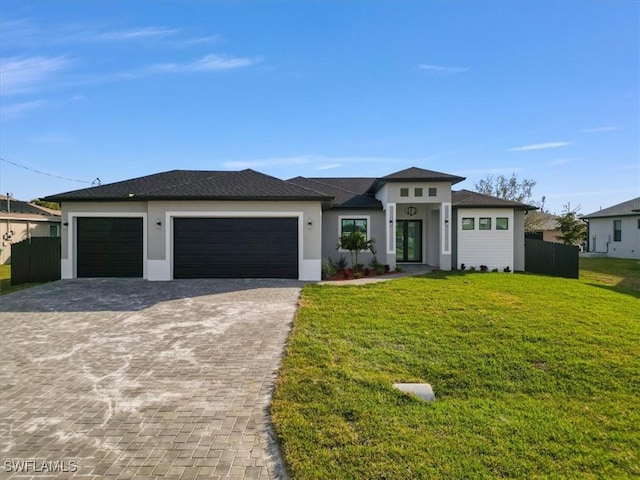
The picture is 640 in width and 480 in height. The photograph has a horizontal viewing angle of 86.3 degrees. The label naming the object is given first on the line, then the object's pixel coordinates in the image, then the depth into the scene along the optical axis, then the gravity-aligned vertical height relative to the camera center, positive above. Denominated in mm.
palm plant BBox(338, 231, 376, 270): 14430 -216
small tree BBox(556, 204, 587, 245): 27656 +816
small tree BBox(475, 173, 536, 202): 35188 +5195
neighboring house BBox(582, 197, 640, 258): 24977 +611
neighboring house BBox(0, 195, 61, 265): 22844 +1089
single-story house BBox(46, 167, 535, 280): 12805 +332
